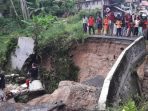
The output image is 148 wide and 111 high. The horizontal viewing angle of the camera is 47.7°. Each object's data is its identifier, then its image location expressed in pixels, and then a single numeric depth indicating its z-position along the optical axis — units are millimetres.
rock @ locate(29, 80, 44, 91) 8326
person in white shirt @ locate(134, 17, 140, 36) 8193
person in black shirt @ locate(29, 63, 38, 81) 8871
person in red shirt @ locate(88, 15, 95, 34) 9112
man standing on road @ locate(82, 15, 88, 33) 9390
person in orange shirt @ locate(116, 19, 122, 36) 8522
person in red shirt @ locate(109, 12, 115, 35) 8825
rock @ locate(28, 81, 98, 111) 5391
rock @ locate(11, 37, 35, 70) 9712
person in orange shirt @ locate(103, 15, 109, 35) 8849
